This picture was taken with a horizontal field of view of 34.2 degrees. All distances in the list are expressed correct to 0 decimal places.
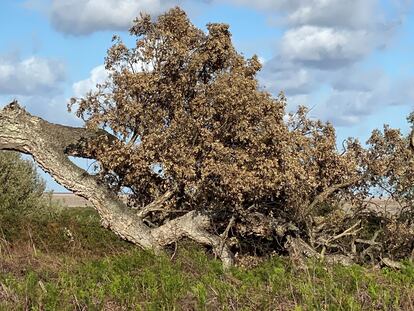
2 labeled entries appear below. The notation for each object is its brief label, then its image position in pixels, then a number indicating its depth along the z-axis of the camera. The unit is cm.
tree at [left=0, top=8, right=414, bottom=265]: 1617
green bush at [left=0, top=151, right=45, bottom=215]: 2789
